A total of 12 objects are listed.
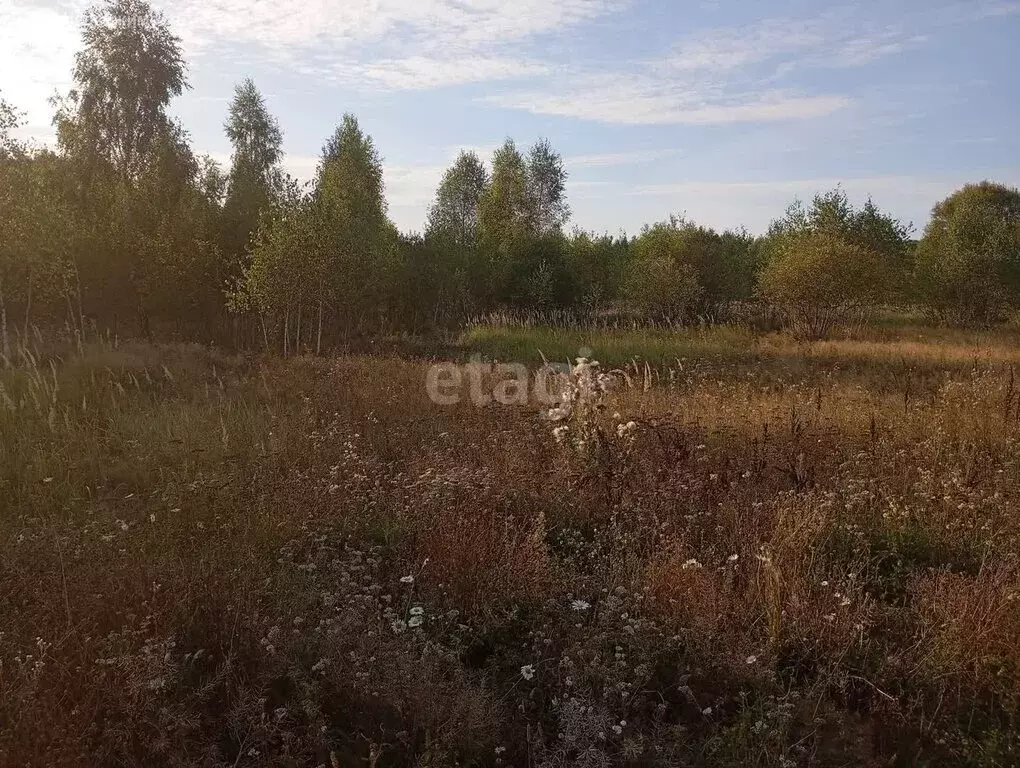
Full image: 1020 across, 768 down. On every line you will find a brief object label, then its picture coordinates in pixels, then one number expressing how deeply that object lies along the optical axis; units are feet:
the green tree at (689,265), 92.02
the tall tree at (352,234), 60.23
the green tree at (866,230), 91.81
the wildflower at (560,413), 20.55
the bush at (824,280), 73.56
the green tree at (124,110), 77.97
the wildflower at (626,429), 18.32
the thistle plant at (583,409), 19.56
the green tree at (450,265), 93.66
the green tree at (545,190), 138.41
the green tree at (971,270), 92.84
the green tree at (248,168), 82.02
